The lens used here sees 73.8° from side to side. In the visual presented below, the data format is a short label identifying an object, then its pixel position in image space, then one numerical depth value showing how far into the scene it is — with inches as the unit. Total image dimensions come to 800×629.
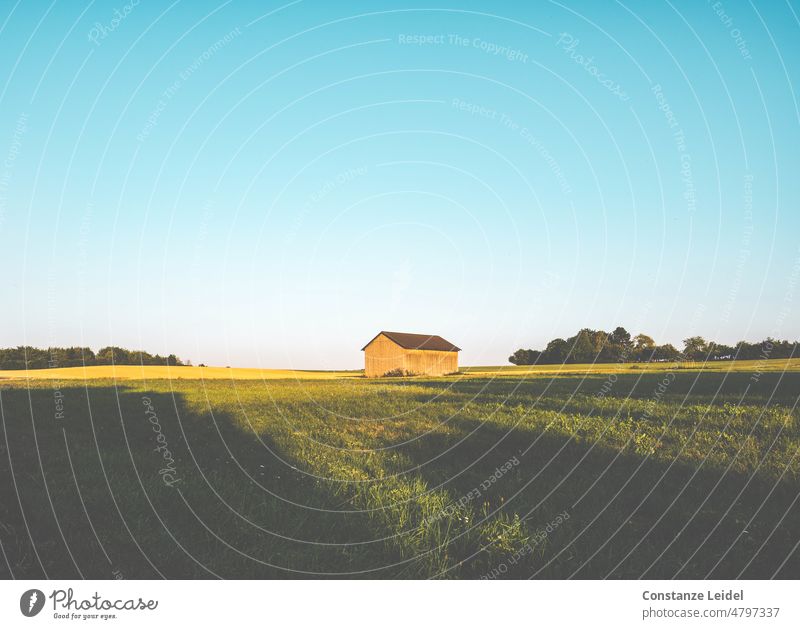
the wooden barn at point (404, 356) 3078.2
